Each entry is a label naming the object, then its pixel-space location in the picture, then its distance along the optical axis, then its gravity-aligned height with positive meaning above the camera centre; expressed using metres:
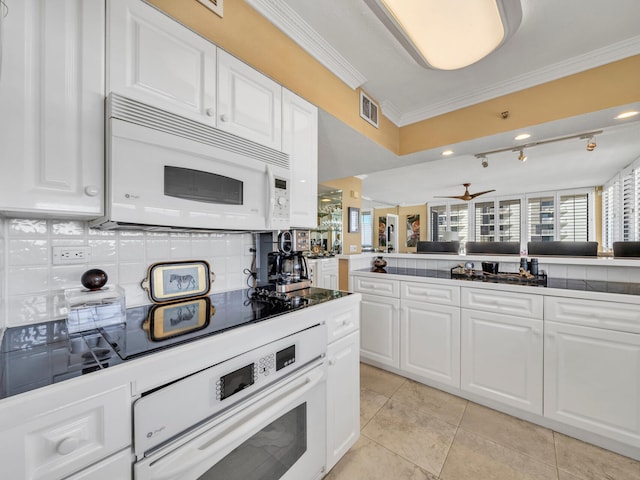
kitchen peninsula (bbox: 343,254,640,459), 1.55 -0.73
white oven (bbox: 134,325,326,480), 0.72 -0.61
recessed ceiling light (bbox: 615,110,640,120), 1.82 +0.89
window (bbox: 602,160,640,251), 3.50 +0.54
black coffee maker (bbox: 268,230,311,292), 1.58 -0.15
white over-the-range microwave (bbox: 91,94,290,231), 0.90 +0.27
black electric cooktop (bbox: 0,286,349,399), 0.64 -0.33
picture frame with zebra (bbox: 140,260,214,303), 1.30 -0.22
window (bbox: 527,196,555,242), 6.84 +0.56
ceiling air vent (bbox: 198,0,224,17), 1.19 +1.10
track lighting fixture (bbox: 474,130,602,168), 2.22 +0.90
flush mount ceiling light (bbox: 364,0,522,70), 1.26 +1.14
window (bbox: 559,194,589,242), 6.47 +0.55
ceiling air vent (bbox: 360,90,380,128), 2.13 +1.12
